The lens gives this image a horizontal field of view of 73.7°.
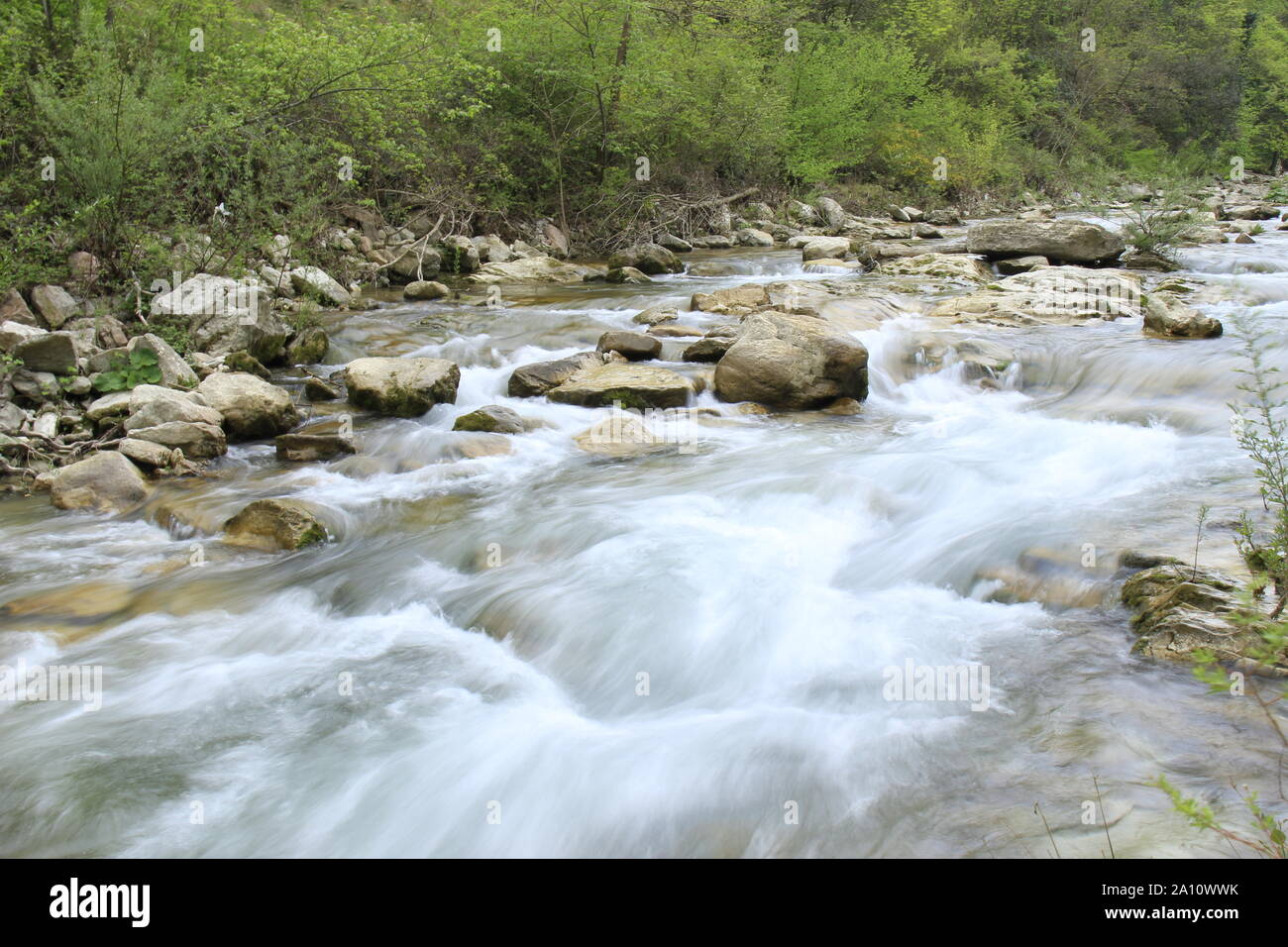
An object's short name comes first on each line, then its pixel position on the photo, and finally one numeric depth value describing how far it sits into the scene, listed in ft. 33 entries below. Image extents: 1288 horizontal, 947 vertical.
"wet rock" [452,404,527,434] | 25.34
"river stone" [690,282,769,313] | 38.17
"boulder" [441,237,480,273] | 49.38
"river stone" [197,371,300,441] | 24.70
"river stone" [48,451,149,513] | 20.40
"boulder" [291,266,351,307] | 37.04
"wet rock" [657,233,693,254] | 59.06
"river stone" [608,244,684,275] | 50.98
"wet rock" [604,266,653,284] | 48.39
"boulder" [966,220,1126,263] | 43.70
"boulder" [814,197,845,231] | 71.10
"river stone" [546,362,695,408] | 27.04
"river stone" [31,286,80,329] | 27.53
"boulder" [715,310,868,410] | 26.71
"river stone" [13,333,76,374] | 24.17
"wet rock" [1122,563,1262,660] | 11.43
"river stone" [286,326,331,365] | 31.27
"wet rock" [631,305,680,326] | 36.65
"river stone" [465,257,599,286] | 48.70
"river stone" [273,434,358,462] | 23.68
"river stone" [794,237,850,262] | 52.31
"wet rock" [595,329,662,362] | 31.53
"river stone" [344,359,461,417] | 26.71
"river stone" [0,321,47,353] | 24.26
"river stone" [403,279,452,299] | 42.11
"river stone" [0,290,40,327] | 26.49
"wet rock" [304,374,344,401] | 28.17
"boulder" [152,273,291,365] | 29.55
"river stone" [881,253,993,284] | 42.86
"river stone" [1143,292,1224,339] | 29.22
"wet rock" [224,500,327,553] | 18.51
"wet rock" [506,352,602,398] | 28.81
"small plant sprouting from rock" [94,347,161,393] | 25.03
